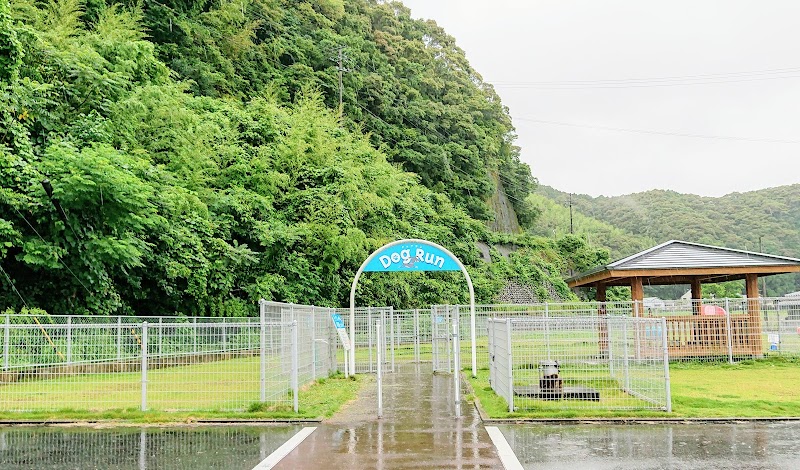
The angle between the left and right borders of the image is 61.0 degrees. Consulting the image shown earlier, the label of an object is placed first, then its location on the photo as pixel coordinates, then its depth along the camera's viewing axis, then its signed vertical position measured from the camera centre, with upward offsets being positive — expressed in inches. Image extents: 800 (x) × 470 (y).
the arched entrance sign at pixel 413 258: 645.9 +44.4
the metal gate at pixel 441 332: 688.4 -29.1
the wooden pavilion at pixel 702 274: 707.4 +28.9
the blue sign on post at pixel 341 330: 598.8 -20.6
